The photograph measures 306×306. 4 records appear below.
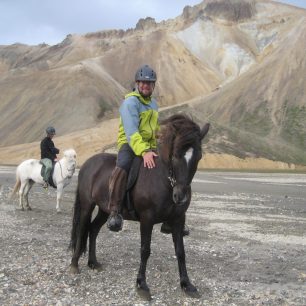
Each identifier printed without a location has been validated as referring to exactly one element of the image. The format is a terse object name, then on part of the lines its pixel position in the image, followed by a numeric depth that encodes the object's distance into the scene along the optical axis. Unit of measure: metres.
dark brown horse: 7.15
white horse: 17.14
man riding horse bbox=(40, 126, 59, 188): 17.43
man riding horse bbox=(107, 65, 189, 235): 7.79
